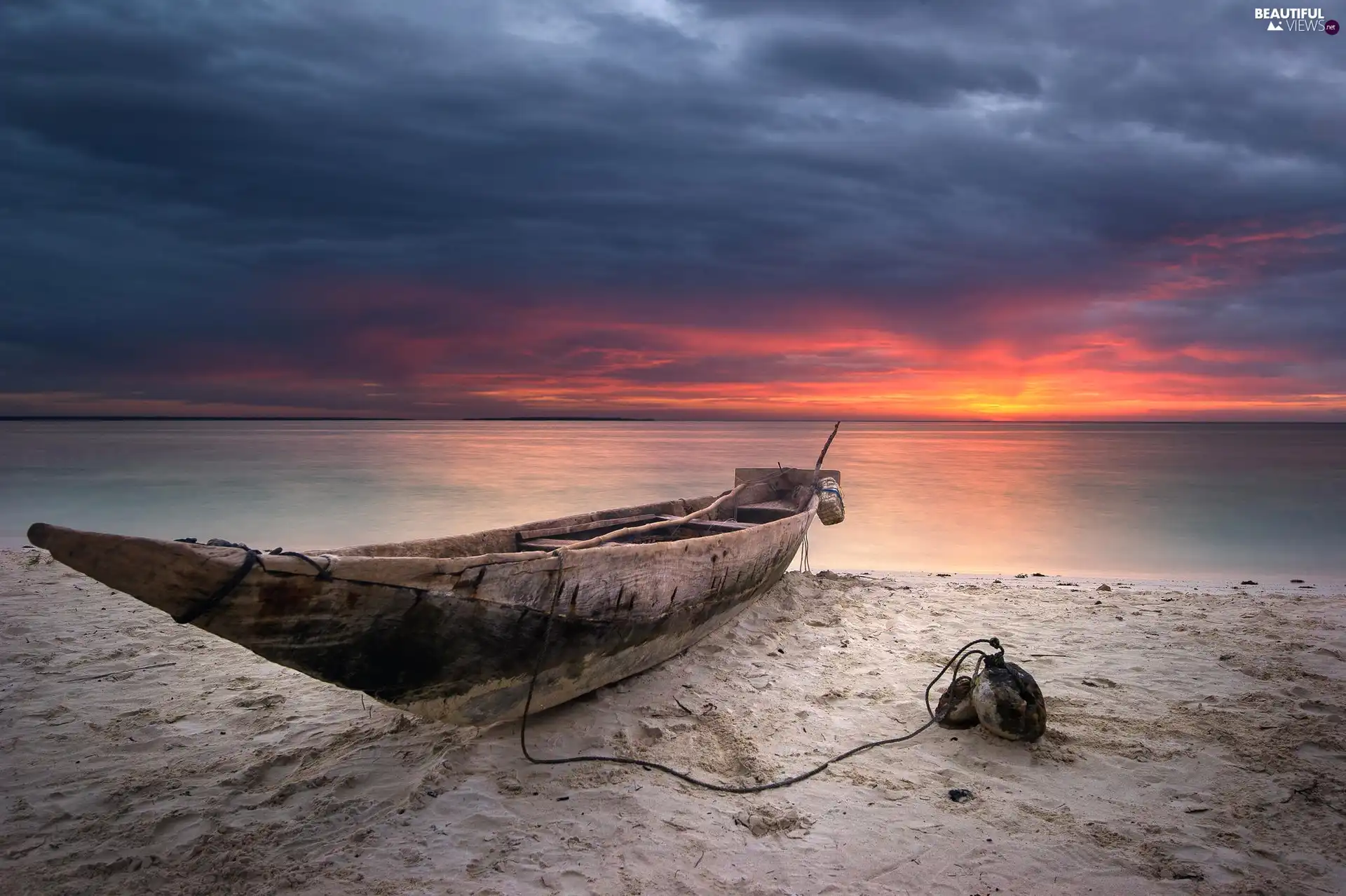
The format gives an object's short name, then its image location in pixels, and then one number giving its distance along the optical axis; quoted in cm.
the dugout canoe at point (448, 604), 231
